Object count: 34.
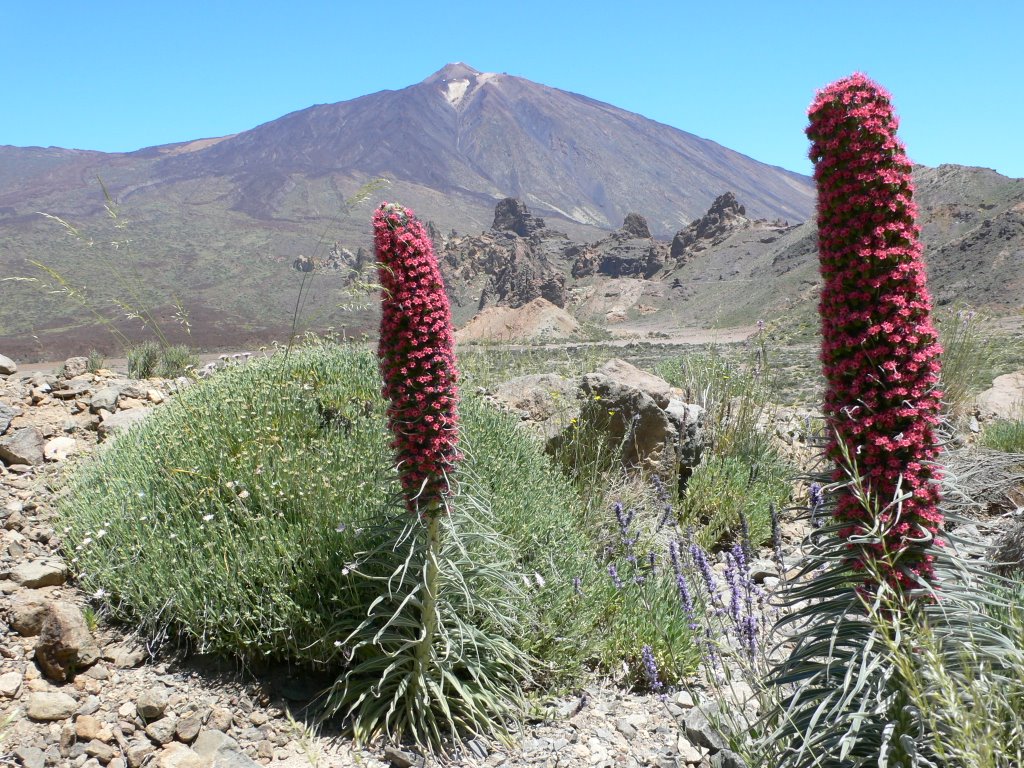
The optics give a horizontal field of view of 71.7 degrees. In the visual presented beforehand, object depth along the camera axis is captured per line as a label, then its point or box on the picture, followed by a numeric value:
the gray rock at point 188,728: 3.03
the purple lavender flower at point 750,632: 2.52
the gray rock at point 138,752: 2.89
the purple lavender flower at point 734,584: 2.60
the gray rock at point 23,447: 5.45
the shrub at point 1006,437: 6.12
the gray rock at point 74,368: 8.25
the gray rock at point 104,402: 6.56
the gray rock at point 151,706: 3.07
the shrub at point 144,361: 10.09
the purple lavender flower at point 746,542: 3.02
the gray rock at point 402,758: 2.95
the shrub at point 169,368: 9.76
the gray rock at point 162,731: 3.00
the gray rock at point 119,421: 5.93
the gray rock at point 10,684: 3.14
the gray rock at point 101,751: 2.89
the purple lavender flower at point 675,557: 3.02
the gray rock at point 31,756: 2.80
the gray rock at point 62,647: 3.24
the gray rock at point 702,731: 2.81
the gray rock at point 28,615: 3.44
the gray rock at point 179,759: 2.84
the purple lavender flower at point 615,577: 3.52
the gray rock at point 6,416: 5.74
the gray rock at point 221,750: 2.86
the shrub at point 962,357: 7.30
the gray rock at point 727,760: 2.43
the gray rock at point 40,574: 3.77
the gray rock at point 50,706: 3.04
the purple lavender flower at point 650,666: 2.84
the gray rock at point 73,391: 6.91
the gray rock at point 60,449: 5.65
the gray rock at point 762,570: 4.63
